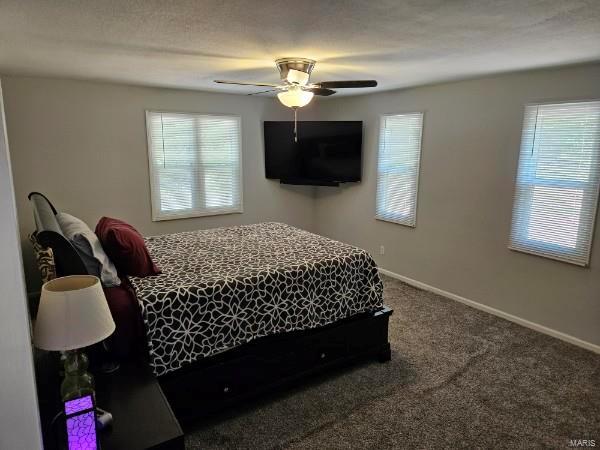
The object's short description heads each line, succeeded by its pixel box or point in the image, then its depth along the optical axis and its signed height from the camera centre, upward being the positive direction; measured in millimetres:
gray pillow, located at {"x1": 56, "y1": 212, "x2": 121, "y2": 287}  2322 -618
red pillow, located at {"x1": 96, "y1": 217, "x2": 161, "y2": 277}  2506 -638
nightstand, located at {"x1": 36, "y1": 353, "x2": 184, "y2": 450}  1526 -1131
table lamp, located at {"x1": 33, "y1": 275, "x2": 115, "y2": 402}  1356 -610
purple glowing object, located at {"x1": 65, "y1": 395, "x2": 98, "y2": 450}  1389 -974
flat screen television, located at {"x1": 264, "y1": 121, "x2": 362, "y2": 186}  5180 +50
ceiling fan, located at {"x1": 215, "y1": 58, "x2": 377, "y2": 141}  2873 +546
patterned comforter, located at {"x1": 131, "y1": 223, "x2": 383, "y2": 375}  2260 -897
